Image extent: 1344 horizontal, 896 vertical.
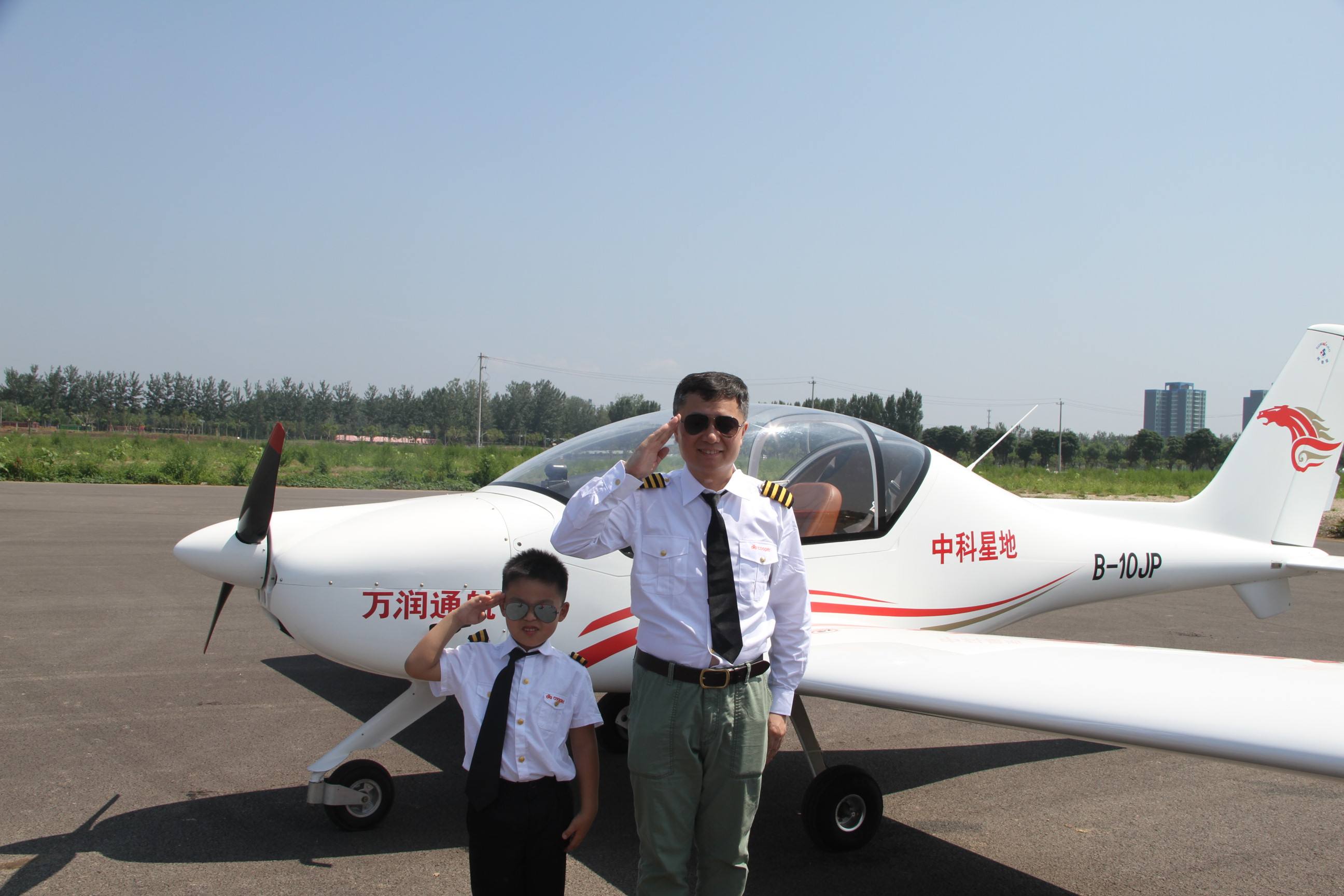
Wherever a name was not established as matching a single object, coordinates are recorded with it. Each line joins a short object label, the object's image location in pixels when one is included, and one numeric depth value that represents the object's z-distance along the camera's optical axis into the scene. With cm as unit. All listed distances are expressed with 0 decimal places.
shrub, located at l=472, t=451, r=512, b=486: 3105
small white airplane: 286
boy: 220
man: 220
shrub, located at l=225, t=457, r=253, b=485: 2759
